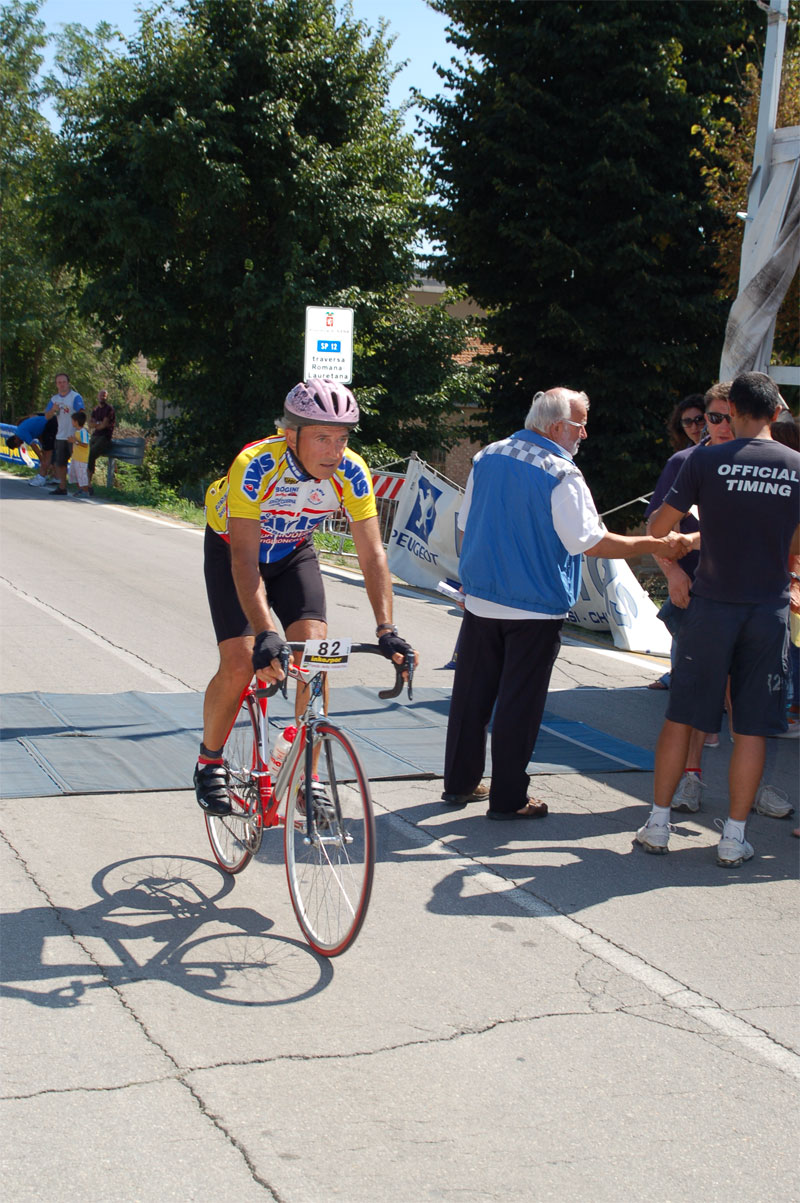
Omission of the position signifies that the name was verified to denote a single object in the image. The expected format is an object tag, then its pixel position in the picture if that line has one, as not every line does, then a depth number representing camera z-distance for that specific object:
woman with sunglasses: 7.51
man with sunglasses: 6.23
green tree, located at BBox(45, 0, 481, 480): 26.34
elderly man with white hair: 5.62
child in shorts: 23.02
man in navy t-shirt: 5.29
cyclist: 4.45
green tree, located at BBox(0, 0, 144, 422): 43.34
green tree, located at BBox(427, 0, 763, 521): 21.77
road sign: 15.37
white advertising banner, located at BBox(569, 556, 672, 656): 11.04
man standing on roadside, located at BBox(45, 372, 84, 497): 22.64
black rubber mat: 6.27
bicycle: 4.04
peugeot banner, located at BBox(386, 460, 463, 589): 14.01
